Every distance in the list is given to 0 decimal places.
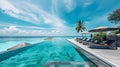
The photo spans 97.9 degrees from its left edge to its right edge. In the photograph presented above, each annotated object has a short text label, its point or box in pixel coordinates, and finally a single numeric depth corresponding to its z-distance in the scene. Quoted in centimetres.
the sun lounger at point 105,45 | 406
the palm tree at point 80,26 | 1417
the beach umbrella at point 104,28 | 426
